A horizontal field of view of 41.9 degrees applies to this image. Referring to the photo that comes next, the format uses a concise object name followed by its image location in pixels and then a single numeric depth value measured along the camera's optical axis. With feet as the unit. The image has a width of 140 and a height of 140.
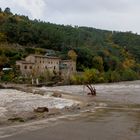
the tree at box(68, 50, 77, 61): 224.27
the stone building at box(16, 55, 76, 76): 189.09
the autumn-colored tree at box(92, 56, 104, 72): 235.39
